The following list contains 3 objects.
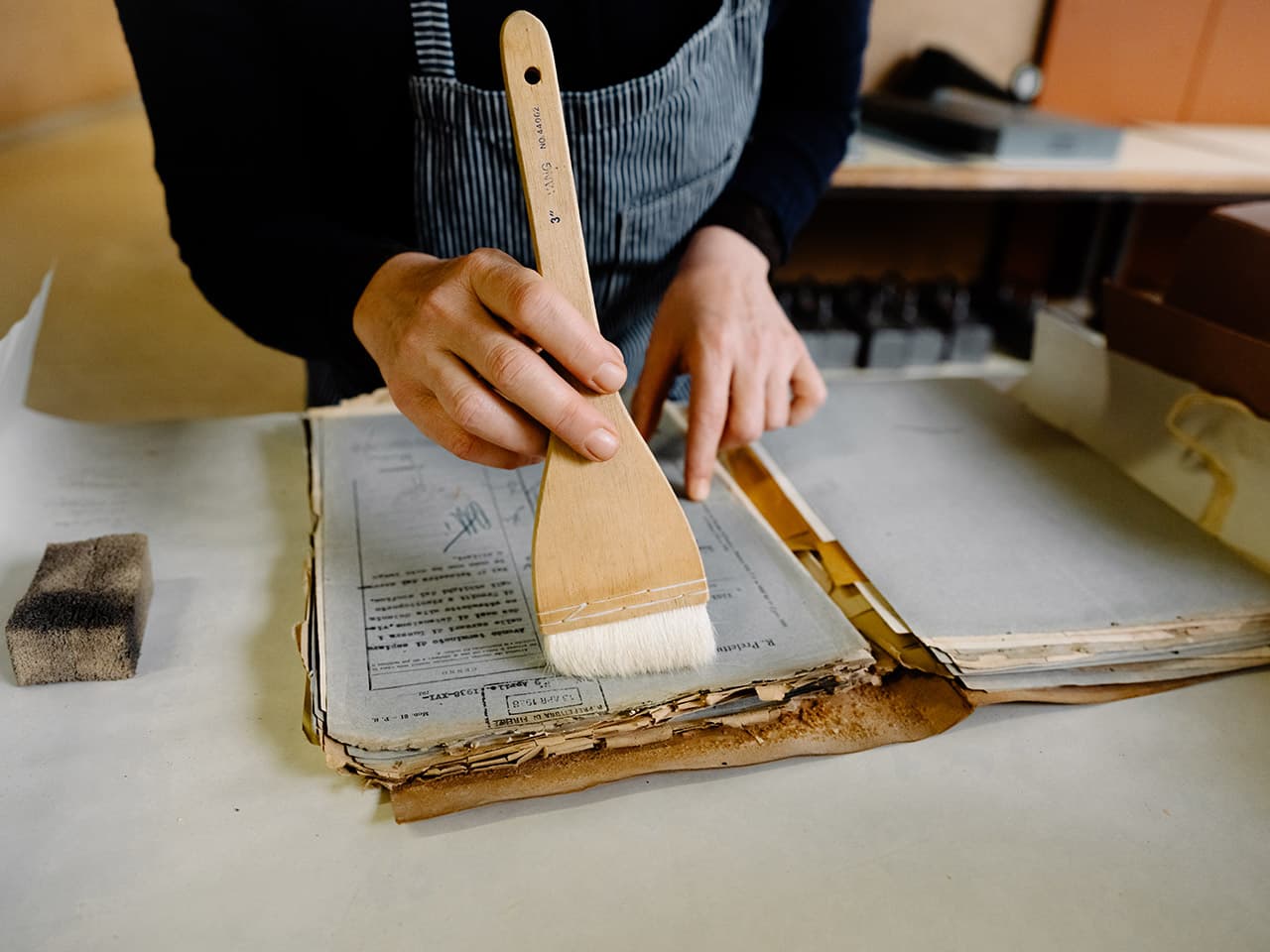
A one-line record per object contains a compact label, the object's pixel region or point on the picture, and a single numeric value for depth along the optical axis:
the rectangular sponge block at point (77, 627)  0.47
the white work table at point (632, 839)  0.37
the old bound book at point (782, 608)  0.44
